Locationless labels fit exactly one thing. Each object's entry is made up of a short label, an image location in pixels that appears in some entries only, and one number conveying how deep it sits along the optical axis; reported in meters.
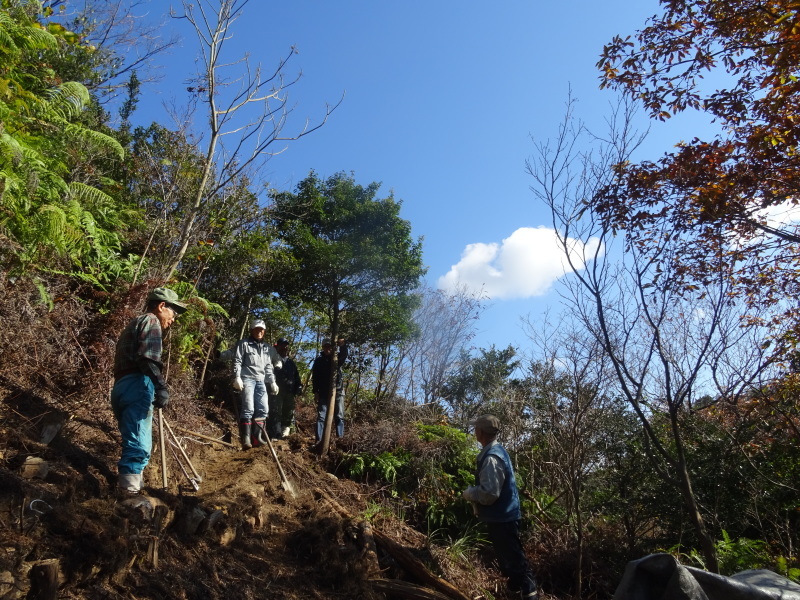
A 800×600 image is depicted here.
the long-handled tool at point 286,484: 7.07
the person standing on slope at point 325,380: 9.97
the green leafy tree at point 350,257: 10.12
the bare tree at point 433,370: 18.18
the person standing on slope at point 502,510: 5.44
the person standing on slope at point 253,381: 8.36
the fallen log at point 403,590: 5.41
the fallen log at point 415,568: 5.73
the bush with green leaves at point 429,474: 8.20
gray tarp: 2.78
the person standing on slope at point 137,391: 4.91
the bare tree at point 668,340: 5.45
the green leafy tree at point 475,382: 13.66
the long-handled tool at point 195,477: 6.21
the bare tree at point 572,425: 7.17
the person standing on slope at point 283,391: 9.76
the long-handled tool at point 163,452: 5.53
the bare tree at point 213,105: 8.39
